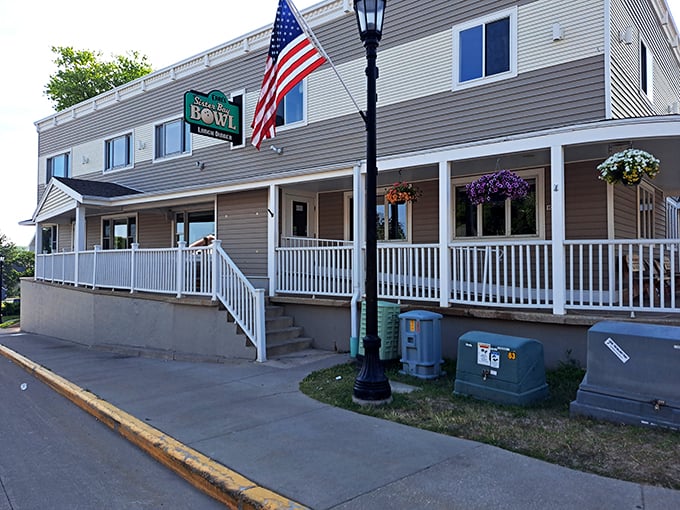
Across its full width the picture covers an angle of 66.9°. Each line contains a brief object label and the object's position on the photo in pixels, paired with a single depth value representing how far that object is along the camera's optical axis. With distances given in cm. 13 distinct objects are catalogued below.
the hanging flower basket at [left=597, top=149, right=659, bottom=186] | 686
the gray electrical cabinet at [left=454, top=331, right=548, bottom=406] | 582
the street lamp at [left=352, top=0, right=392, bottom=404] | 606
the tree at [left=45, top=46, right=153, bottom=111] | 3322
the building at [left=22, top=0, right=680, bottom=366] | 816
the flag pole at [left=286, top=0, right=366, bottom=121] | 809
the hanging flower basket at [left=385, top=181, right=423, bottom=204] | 967
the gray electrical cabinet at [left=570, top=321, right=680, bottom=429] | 489
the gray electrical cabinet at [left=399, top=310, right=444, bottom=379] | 721
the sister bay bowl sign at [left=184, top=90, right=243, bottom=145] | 1198
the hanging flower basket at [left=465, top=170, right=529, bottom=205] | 816
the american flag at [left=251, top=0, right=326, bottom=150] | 859
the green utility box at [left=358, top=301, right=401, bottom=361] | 789
